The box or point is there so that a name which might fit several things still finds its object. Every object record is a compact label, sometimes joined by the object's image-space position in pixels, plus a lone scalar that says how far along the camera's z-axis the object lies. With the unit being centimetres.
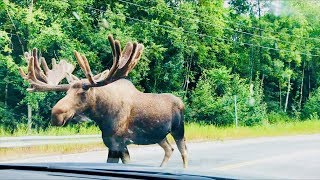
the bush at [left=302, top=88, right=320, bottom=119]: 3959
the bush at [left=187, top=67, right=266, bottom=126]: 2512
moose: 626
